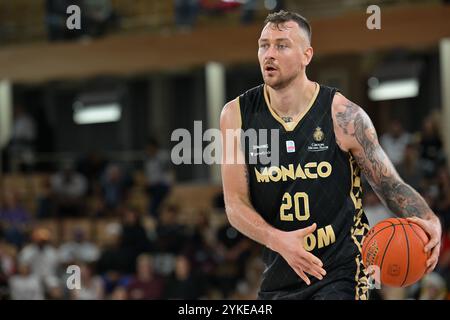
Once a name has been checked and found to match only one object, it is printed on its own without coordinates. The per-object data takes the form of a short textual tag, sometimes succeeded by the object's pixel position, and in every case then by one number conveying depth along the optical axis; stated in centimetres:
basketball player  557
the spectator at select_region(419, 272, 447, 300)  1102
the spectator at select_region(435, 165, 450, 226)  1313
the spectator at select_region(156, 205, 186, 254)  1545
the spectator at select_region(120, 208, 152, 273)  1541
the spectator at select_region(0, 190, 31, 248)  1775
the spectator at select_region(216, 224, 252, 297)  1423
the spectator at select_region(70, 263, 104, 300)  1395
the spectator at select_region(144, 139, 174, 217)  1816
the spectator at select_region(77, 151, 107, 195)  2000
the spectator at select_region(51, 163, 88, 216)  1950
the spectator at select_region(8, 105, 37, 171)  2164
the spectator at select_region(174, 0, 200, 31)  1816
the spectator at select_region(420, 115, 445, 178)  1498
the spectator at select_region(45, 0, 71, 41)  1759
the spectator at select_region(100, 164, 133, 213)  1903
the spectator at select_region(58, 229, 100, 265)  1664
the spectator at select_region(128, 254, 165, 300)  1369
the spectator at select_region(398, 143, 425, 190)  1402
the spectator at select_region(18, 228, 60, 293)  1576
